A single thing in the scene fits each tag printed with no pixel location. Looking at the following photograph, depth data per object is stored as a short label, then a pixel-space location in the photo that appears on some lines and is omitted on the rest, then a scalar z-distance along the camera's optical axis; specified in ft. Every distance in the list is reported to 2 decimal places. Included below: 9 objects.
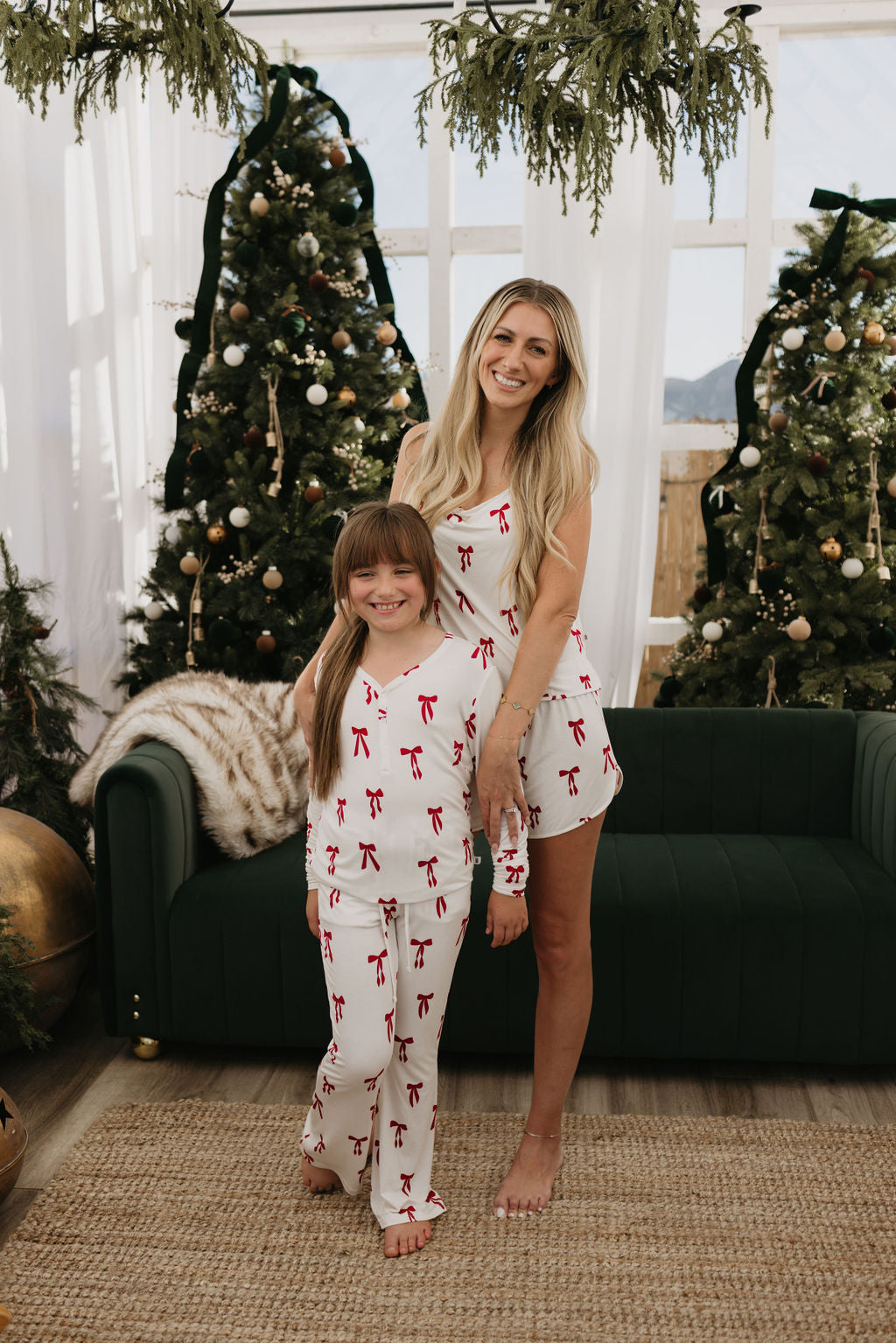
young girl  5.26
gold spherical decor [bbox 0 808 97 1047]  7.58
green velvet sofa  7.29
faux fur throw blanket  8.04
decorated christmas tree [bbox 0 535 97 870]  9.02
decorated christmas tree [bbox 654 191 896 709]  10.51
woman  5.43
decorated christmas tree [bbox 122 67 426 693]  10.60
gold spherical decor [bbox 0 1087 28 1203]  5.91
